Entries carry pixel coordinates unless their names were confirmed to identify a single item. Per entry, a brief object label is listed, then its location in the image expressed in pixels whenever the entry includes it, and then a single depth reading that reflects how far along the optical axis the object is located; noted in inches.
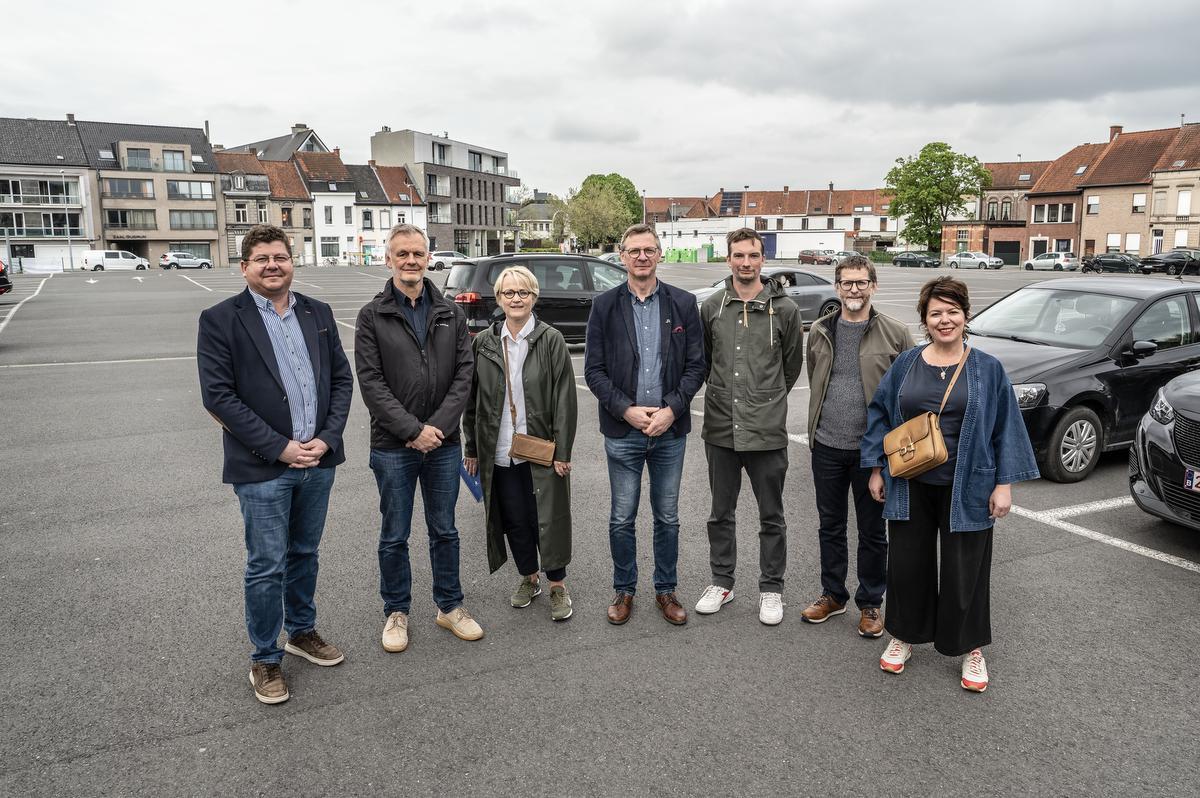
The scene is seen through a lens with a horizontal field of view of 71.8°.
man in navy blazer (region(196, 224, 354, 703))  140.1
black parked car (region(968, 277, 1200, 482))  271.4
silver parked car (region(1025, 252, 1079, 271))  2390.5
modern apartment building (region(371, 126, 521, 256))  3649.1
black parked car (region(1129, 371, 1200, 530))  205.6
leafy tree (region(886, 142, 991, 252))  3100.4
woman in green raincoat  169.5
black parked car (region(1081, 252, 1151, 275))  2046.0
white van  2482.8
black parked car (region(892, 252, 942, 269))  2837.1
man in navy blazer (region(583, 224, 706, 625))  169.6
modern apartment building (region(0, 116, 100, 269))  2748.5
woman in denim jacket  144.9
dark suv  549.6
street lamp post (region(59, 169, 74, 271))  2717.5
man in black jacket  158.2
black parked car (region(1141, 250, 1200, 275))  1886.1
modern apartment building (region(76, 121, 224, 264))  2881.4
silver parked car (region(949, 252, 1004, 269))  2635.8
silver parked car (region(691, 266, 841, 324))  766.5
